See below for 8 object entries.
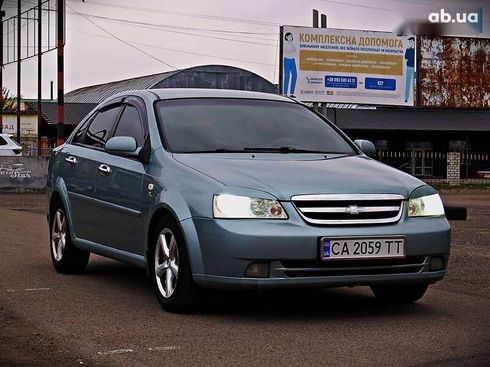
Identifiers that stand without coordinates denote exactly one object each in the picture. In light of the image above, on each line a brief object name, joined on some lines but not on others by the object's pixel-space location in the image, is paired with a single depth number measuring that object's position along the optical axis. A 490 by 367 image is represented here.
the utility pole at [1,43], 49.53
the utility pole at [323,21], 51.03
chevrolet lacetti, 6.45
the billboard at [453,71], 55.47
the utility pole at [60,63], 31.56
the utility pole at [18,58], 46.88
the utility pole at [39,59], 40.34
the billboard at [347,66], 46.16
